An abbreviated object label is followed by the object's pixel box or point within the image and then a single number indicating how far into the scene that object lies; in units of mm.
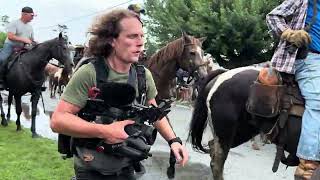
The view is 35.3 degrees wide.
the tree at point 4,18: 76131
